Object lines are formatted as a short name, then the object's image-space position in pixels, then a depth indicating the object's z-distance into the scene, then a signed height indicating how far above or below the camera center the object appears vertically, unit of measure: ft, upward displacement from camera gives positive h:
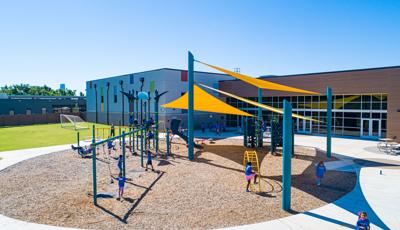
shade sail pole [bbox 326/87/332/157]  56.34 -2.51
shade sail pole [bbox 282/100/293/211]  28.81 -5.87
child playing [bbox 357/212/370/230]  21.01 -8.93
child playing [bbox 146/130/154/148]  66.88 -6.23
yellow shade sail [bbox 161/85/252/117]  59.02 +1.50
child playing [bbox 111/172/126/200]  32.17 -9.68
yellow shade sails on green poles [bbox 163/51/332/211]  28.84 -0.15
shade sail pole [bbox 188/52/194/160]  53.86 +0.67
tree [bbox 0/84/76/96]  322.34 +25.86
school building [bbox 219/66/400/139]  77.15 +3.41
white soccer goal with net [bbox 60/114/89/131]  123.38 -7.43
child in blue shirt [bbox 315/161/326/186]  36.31 -8.53
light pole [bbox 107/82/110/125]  142.41 +2.01
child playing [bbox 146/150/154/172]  45.39 -8.75
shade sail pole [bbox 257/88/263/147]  66.69 -6.02
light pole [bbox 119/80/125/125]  130.37 +13.22
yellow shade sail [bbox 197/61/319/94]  52.40 +6.10
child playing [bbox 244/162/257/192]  34.19 -8.11
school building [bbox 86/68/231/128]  110.83 +9.66
